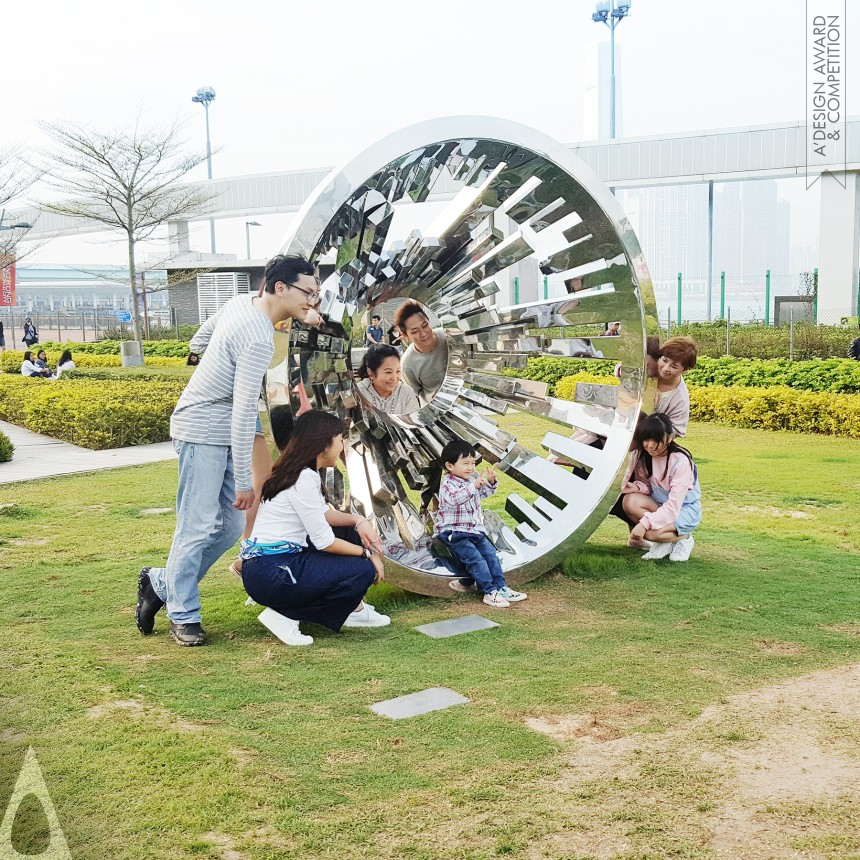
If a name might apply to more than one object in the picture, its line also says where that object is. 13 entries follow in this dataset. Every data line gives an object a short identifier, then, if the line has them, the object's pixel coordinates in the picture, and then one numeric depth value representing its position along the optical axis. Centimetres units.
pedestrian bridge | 1997
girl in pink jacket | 574
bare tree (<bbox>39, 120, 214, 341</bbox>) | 2412
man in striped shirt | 420
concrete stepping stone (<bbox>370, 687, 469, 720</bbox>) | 366
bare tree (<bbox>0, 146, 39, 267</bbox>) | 2175
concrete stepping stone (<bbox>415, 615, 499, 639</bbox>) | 460
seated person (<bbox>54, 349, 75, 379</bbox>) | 1833
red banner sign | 3138
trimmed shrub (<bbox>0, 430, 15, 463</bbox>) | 1007
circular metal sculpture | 470
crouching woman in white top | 434
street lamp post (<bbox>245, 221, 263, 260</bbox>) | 3322
